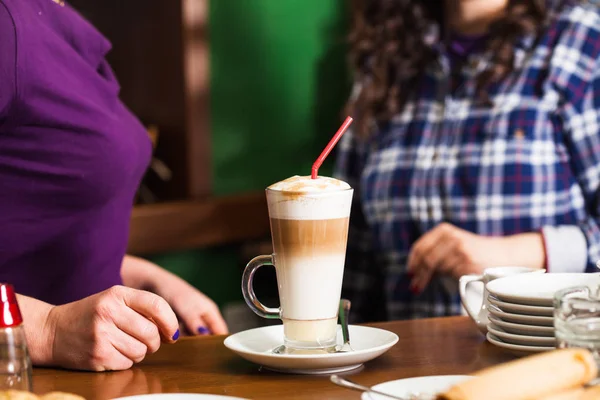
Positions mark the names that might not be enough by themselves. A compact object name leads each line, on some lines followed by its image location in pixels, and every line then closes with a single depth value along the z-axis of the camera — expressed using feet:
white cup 4.63
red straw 4.24
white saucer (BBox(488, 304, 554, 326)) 4.23
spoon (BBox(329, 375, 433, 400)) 3.73
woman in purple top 4.30
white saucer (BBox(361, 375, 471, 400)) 3.82
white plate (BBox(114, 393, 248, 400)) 3.85
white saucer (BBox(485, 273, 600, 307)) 4.31
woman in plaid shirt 6.68
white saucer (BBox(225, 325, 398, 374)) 4.09
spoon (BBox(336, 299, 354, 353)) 4.34
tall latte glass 4.18
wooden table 4.05
